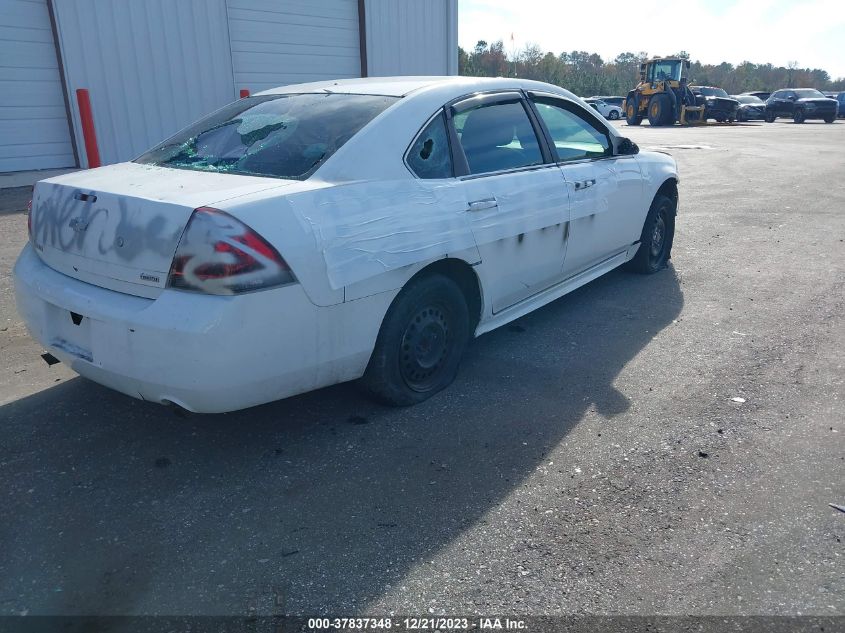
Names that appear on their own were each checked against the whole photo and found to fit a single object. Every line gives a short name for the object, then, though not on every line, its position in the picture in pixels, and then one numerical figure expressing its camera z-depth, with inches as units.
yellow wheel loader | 1095.6
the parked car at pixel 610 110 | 1497.3
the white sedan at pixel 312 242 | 105.0
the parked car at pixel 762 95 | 1520.9
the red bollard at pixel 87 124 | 380.2
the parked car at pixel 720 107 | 1178.6
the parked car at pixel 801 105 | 1229.7
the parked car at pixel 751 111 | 1266.0
